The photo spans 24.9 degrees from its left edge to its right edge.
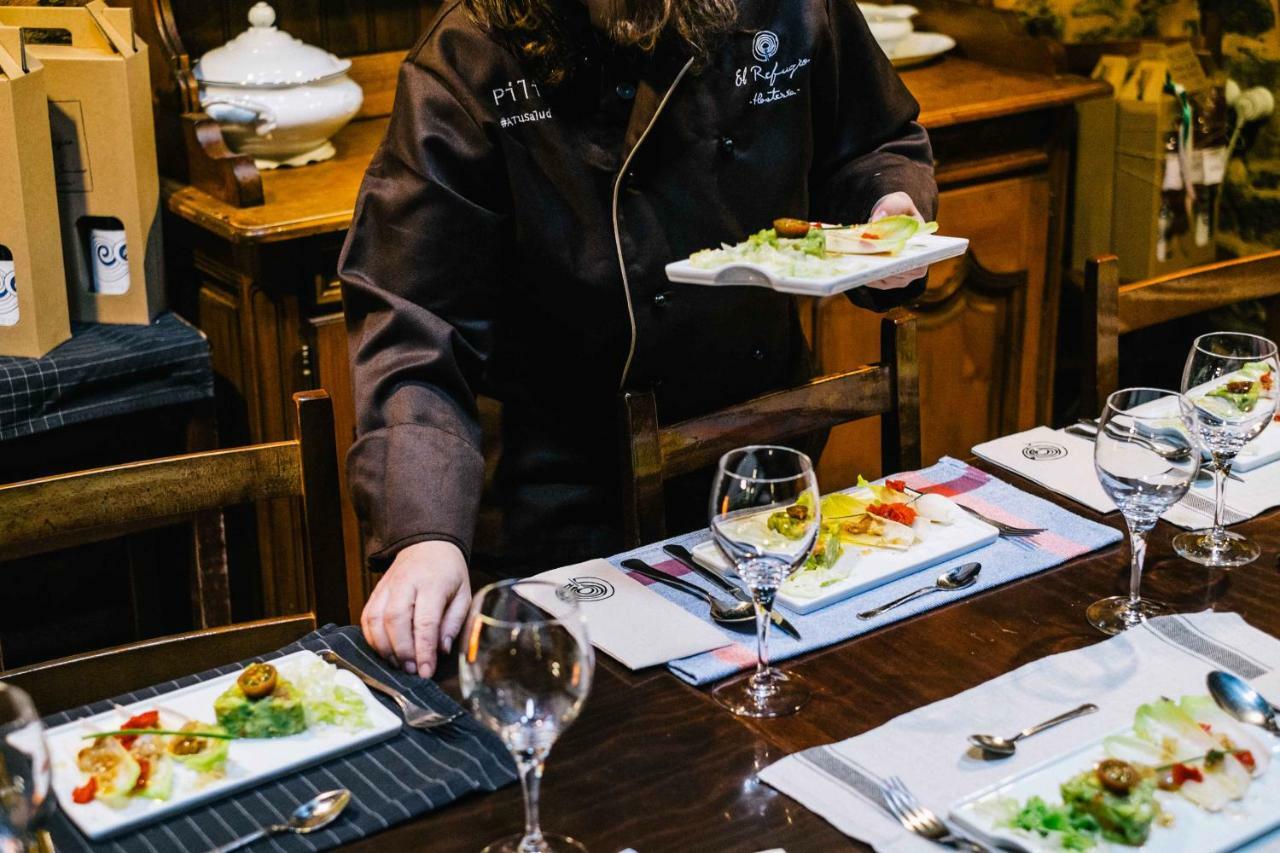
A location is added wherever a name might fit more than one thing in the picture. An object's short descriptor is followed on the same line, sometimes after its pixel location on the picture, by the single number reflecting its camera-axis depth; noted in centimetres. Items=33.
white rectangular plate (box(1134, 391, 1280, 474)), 268
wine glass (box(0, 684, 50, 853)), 199
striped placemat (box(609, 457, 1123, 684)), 234
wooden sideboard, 331
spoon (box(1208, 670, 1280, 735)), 221
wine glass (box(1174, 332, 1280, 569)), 249
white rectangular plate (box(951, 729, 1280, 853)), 207
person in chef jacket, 254
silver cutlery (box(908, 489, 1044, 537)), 253
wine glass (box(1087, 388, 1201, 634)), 235
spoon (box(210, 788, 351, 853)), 211
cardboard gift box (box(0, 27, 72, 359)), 304
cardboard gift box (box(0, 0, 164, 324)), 317
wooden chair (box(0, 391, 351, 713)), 241
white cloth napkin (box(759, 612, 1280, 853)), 214
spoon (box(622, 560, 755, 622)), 238
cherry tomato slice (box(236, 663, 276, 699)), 222
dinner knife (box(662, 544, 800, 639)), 237
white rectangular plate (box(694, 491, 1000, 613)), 241
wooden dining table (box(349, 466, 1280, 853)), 212
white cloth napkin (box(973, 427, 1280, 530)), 258
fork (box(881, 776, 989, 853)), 209
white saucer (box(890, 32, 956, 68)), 428
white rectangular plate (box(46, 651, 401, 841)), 212
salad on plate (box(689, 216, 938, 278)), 245
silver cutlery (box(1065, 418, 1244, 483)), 236
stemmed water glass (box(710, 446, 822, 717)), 226
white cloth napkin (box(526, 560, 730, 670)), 234
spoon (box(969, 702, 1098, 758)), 218
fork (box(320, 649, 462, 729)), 223
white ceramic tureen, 343
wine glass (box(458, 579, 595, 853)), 205
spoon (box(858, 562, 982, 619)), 242
